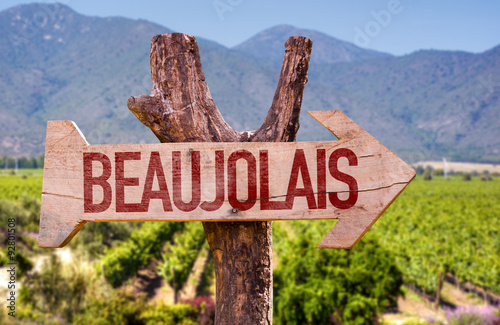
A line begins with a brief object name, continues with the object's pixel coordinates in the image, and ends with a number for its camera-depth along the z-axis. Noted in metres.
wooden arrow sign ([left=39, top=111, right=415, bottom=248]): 2.08
